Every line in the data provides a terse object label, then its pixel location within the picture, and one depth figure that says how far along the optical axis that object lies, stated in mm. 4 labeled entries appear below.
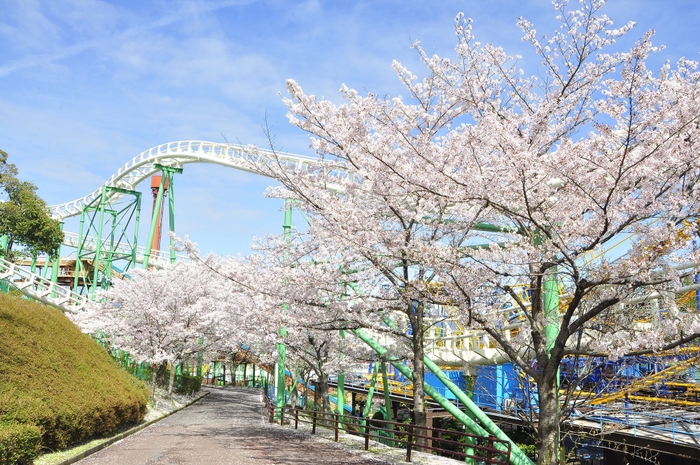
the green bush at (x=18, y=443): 7875
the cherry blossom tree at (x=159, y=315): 25031
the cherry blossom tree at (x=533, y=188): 6664
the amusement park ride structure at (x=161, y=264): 13203
